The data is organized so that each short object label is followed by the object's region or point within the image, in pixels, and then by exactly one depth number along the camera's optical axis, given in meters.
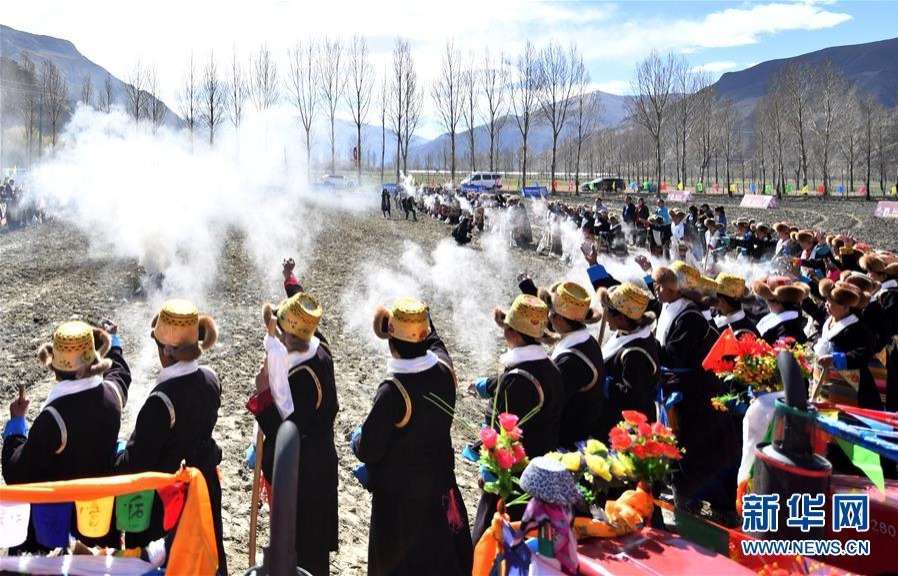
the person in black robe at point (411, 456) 3.65
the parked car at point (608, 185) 61.97
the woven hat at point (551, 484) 2.67
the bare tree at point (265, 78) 69.94
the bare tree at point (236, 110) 69.19
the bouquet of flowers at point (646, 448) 3.11
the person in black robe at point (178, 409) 3.37
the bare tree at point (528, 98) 64.25
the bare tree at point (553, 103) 62.42
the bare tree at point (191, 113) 60.99
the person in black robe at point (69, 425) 3.19
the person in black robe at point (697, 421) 5.38
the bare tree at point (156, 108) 59.07
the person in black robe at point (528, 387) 3.87
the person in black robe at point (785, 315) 5.65
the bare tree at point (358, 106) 71.64
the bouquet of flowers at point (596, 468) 3.08
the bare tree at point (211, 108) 65.94
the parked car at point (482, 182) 55.44
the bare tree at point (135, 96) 59.18
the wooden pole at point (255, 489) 3.94
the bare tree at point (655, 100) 58.63
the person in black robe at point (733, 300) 5.75
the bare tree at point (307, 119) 73.66
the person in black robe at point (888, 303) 5.60
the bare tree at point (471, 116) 70.81
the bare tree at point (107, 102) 66.44
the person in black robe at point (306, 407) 3.75
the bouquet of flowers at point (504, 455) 3.05
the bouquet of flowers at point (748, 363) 4.46
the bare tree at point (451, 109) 71.59
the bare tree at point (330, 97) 72.62
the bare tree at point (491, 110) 69.44
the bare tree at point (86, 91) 67.81
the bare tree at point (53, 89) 61.96
